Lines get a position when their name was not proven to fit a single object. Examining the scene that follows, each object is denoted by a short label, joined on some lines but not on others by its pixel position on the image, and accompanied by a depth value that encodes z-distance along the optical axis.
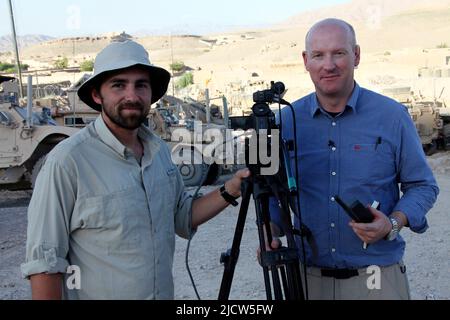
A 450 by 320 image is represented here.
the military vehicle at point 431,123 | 16.34
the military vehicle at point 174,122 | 11.70
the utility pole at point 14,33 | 18.44
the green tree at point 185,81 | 34.35
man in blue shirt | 2.50
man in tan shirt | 2.13
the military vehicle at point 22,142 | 11.09
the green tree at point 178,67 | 43.46
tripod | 2.25
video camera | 2.24
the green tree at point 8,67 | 46.69
